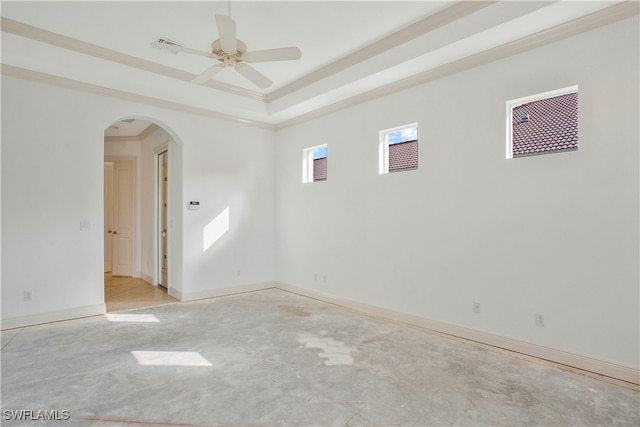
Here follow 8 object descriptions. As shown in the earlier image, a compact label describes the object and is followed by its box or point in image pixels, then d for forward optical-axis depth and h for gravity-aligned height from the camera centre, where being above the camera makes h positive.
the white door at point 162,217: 6.10 -0.18
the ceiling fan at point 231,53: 2.62 +1.33
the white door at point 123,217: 7.09 -0.21
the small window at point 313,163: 5.49 +0.74
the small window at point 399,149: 4.18 +0.76
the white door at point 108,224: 7.31 -0.36
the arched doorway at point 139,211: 5.58 -0.07
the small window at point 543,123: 2.97 +0.79
